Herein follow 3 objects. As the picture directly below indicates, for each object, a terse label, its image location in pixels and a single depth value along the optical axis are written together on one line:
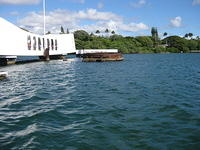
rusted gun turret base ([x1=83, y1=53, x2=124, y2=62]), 60.04
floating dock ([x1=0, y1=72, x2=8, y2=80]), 23.29
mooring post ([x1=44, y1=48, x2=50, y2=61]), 67.67
